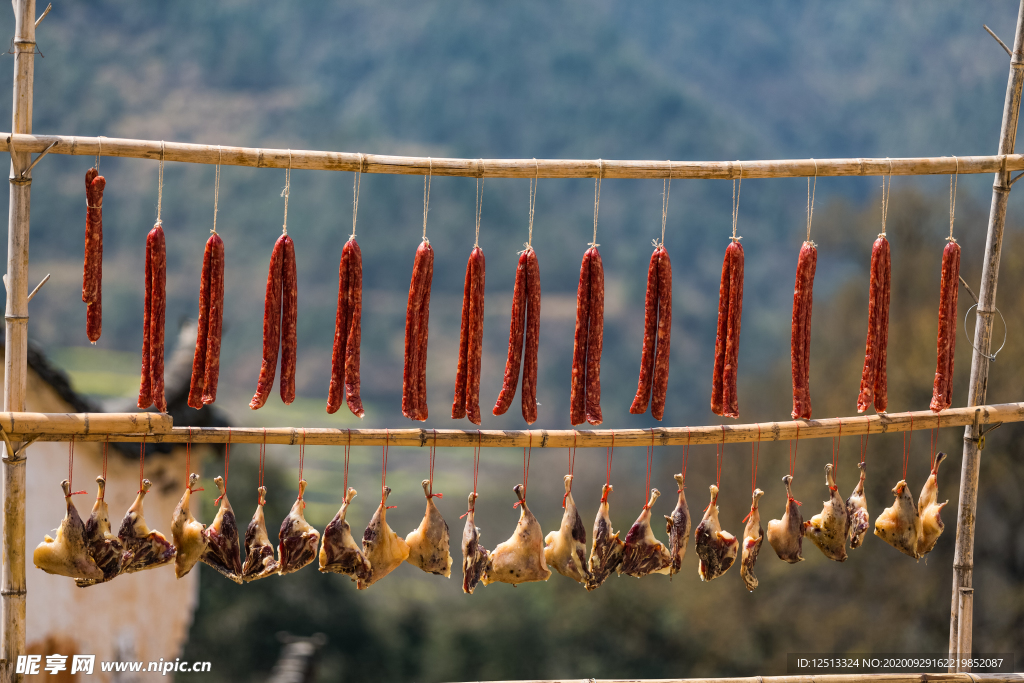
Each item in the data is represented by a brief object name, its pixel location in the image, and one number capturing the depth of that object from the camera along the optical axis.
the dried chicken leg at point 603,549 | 10.84
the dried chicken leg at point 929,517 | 11.61
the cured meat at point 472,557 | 10.55
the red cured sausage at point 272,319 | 10.12
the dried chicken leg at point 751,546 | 11.32
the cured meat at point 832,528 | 11.29
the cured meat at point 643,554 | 10.92
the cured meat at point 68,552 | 9.90
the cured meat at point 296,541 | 10.39
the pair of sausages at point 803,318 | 10.98
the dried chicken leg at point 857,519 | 11.40
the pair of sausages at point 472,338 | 10.31
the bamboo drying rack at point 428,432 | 9.85
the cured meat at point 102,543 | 9.98
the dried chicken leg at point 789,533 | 11.37
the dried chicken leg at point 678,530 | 11.08
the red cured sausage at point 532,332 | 10.42
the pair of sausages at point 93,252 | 9.77
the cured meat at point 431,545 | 10.66
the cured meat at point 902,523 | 11.56
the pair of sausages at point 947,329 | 11.17
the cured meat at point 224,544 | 10.28
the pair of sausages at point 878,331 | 10.97
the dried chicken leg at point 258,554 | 10.36
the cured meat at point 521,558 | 10.75
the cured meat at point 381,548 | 10.43
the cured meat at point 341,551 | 10.33
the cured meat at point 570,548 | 10.87
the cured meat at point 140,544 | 10.11
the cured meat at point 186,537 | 10.20
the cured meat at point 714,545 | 11.16
